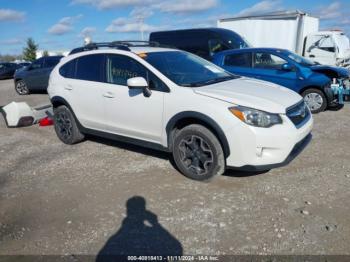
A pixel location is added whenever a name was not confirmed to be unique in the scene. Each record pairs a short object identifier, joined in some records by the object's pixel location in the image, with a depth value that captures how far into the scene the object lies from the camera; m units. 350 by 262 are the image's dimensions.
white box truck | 14.19
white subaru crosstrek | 3.83
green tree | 63.34
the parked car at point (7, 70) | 25.56
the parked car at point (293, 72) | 7.87
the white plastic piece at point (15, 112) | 7.70
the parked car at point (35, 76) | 13.45
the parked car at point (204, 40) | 12.36
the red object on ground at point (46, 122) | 7.85
